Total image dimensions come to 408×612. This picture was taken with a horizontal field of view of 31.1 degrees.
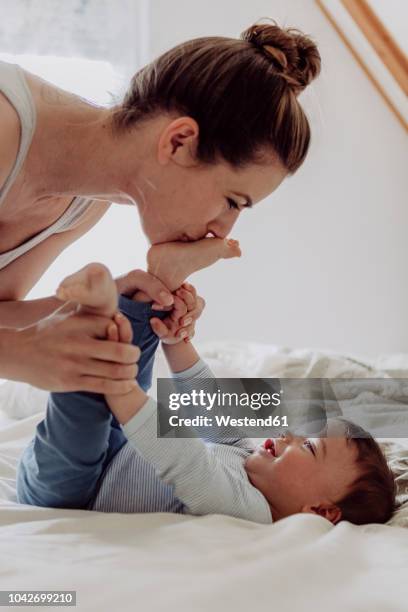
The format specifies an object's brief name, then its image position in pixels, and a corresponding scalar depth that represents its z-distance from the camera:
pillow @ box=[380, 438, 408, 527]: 1.18
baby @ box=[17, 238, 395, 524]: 1.07
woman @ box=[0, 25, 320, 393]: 0.90
